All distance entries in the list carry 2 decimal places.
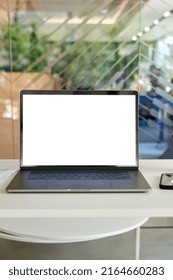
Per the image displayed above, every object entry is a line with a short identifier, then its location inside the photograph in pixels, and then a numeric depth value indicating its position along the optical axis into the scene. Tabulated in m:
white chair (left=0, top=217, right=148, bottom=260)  1.17
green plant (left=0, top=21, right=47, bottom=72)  3.24
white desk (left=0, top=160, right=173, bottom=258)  0.87
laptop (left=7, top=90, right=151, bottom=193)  1.26
